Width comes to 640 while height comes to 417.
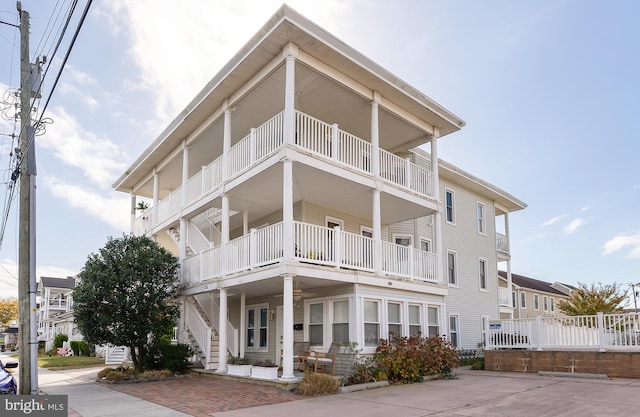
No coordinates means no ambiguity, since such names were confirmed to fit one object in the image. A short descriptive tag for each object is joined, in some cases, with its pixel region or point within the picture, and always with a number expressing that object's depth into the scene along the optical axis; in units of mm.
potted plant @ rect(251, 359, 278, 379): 13367
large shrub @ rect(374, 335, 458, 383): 14539
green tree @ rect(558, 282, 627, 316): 27984
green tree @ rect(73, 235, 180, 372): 16188
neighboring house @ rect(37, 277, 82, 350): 56919
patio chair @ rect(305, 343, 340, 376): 14180
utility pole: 12664
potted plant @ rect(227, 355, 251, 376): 14734
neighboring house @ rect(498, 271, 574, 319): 41806
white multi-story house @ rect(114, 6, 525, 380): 14148
